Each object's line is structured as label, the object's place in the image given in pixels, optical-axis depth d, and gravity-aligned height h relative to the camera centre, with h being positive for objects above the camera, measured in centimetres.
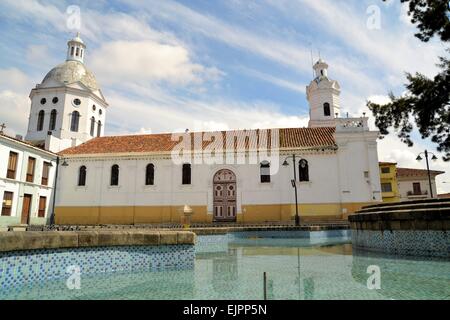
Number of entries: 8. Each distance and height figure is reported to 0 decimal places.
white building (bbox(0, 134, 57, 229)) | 2236 +263
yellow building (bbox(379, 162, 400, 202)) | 4353 +493
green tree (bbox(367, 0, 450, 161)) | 1130 +460
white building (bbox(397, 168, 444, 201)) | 4922 +525
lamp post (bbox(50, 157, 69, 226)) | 2597 +213
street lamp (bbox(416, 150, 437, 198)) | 2327 +471
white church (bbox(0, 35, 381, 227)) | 2469 +334
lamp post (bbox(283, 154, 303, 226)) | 2110 +251
